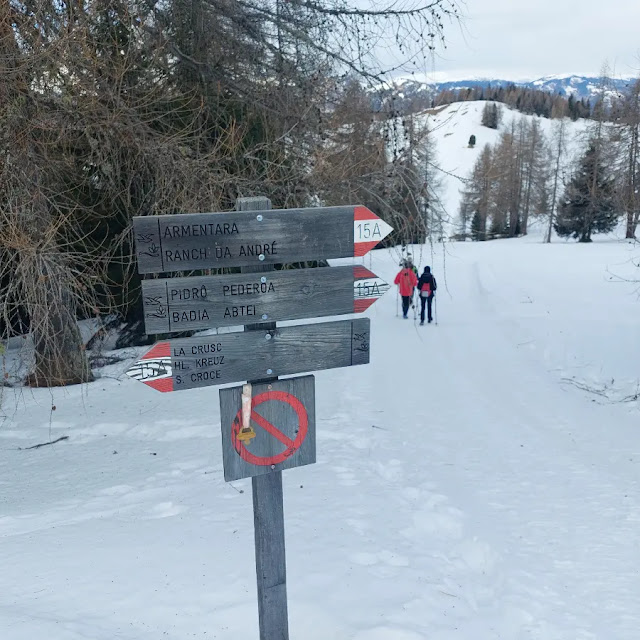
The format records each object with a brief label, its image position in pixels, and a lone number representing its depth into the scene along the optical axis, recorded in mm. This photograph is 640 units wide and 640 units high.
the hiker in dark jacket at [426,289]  14301
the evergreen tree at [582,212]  42812
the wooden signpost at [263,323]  2670
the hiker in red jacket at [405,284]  14273
